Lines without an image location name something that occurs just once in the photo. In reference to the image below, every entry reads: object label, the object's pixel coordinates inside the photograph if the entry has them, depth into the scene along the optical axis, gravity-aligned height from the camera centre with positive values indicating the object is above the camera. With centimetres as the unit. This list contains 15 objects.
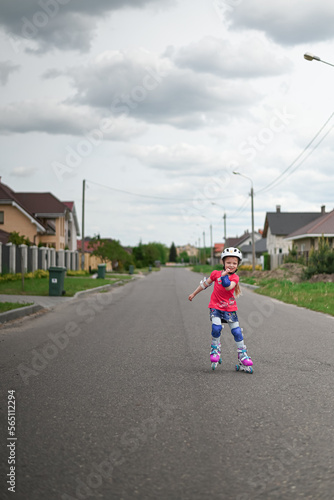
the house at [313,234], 4444 +231
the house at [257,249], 9889 +236
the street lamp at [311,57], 1697 +634
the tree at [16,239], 3724 +160
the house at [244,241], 12295 +487
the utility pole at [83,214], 4662 +407
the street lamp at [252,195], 4000 +482
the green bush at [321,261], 2984 +3
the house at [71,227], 6358 +422
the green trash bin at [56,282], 2091 -74
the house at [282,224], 6769 +470
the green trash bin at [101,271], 3881 -63
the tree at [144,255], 15100 +204
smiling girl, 690 -55
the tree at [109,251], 5734 +117
